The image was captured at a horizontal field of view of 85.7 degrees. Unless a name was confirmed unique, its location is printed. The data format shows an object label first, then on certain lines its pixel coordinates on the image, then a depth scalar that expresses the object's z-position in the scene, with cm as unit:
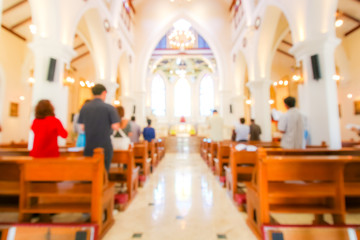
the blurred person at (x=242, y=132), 569
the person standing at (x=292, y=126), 300
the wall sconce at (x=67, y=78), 554
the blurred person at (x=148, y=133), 659
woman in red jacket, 223
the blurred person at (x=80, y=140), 352
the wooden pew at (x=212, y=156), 559
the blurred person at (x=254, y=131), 626
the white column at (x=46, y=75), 498
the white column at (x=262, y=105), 815
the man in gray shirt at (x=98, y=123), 241
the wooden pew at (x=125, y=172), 306
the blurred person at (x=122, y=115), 325
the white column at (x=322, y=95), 458
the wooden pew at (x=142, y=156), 447
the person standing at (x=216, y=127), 670
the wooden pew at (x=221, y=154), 458
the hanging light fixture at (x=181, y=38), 1234
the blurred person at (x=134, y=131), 568
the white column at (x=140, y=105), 1316
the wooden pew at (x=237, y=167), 313
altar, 1908
